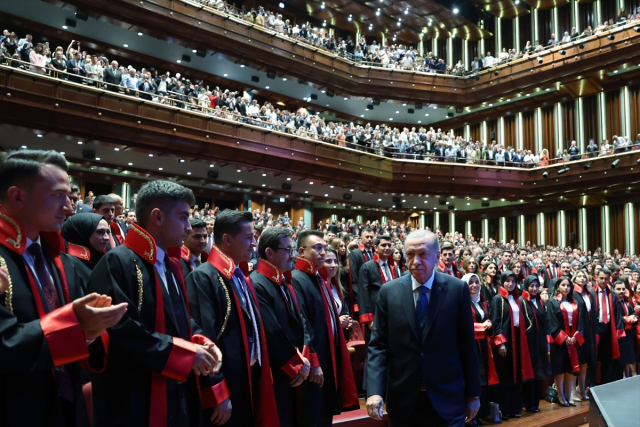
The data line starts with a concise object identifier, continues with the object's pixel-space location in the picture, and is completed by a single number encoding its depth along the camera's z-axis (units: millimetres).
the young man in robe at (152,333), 1528
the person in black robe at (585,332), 5625
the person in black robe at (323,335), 2727
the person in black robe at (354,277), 5024
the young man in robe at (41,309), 1203
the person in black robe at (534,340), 5023
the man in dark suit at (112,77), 9820
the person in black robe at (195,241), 2984
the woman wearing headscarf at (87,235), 2385
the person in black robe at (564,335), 5336
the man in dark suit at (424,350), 2182
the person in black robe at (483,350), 4336
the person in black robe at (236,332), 2057
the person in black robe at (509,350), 4734
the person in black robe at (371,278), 4543
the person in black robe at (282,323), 2322
